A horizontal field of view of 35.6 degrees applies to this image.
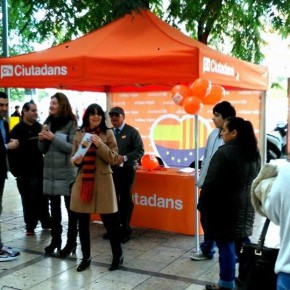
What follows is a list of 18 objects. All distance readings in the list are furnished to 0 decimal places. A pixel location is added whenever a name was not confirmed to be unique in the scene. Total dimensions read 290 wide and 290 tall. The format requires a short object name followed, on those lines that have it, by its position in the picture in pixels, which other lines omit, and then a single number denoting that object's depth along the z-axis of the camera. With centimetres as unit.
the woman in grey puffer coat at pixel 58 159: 486
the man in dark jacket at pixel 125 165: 559
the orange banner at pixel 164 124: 810
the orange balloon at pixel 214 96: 485
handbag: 240
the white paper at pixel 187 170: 606
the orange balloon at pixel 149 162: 620
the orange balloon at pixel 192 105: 473
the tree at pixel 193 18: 730
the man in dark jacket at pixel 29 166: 562
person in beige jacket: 423
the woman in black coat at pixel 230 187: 347
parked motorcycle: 1283
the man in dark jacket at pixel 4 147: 466
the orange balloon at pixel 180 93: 495
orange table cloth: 578
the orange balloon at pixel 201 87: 465
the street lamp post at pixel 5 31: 1145
